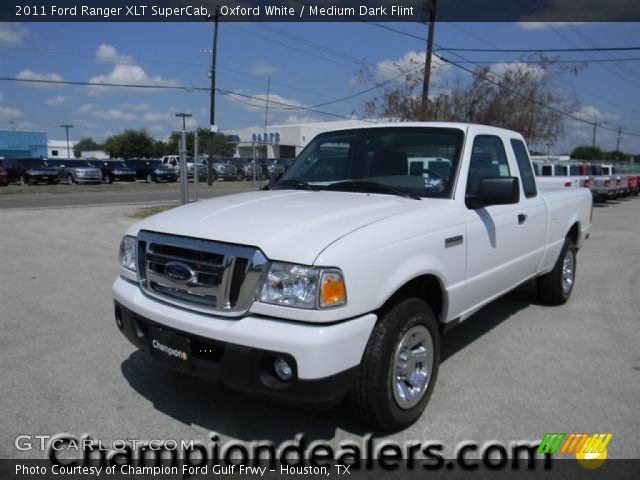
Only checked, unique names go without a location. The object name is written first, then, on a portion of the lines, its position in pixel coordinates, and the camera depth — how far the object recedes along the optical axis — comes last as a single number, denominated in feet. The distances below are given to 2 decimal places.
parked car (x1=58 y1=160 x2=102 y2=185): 104.94
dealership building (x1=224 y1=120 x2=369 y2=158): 174.55
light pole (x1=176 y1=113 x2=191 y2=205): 32.73
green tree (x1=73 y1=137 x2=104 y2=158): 392.88
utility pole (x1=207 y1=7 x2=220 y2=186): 106.83
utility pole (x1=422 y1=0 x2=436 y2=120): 65.72
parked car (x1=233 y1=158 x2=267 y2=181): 100.75
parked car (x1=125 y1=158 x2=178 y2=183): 116.88
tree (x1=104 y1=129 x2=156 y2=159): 252.83
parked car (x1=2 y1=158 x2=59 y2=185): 100.07
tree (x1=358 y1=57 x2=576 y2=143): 69.41
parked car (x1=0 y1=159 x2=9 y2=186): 96.13
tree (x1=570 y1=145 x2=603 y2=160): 268.17
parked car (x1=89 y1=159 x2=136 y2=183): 112.06
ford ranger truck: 8.77
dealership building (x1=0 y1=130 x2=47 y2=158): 269.03
